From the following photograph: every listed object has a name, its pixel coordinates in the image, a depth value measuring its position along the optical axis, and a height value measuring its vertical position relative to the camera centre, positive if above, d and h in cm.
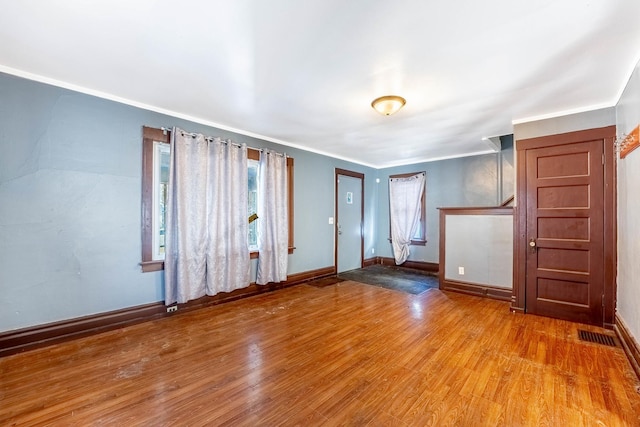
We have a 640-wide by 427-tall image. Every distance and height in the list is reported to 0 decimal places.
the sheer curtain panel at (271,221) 428 -13
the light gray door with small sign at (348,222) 586 -20
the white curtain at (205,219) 333 -7
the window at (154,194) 321 +24
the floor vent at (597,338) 267 -127
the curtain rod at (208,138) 335 +102
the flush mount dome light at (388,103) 285 +117
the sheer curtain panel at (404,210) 619 +7
